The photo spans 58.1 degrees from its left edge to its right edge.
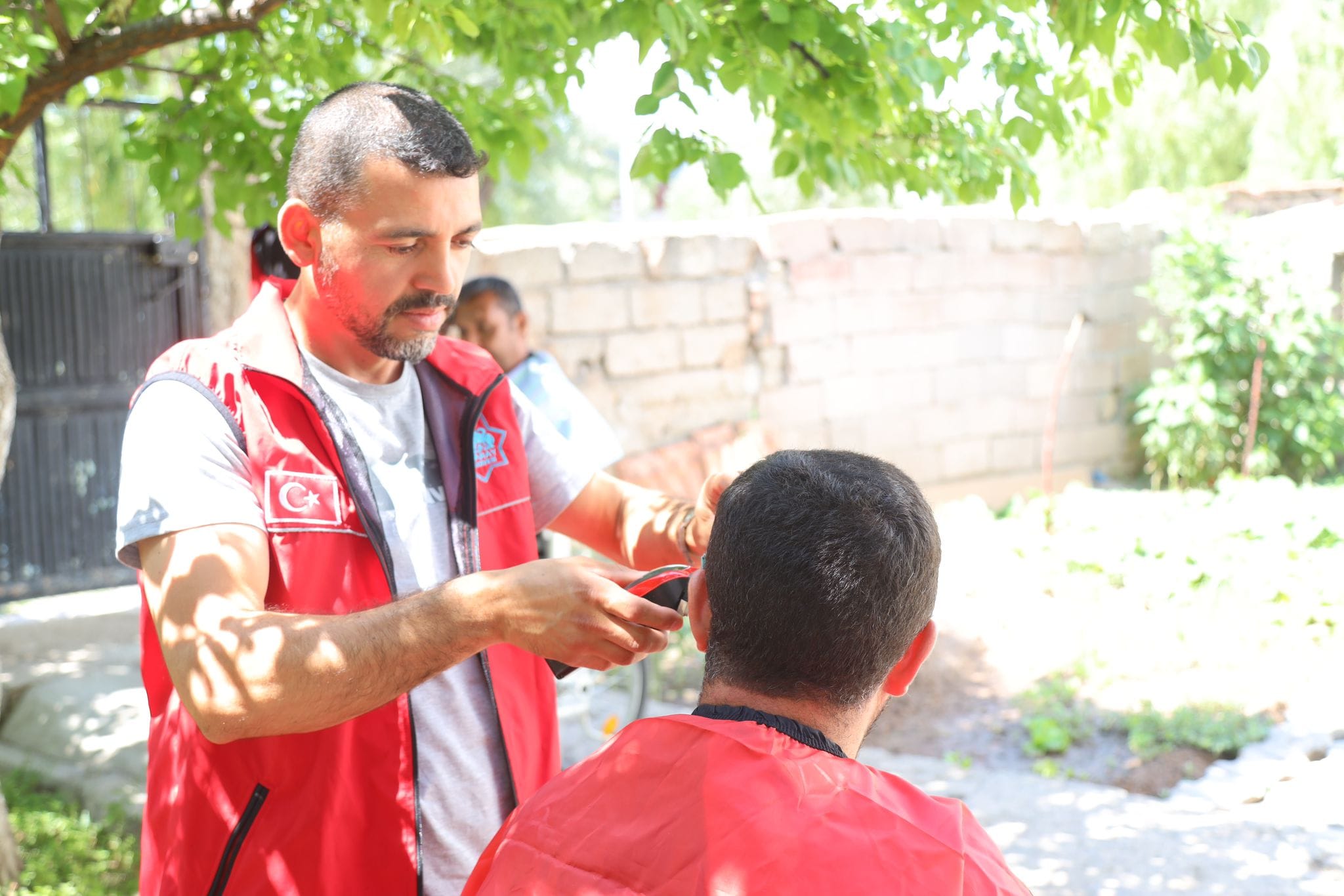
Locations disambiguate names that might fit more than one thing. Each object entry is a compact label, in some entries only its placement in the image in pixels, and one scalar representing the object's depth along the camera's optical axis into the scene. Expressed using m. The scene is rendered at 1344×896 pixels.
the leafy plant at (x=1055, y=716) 4.59
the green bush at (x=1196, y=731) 4.36
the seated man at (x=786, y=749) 1.35
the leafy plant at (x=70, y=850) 3.46
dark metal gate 6.40
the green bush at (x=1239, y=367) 8.10
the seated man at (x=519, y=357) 3.94
